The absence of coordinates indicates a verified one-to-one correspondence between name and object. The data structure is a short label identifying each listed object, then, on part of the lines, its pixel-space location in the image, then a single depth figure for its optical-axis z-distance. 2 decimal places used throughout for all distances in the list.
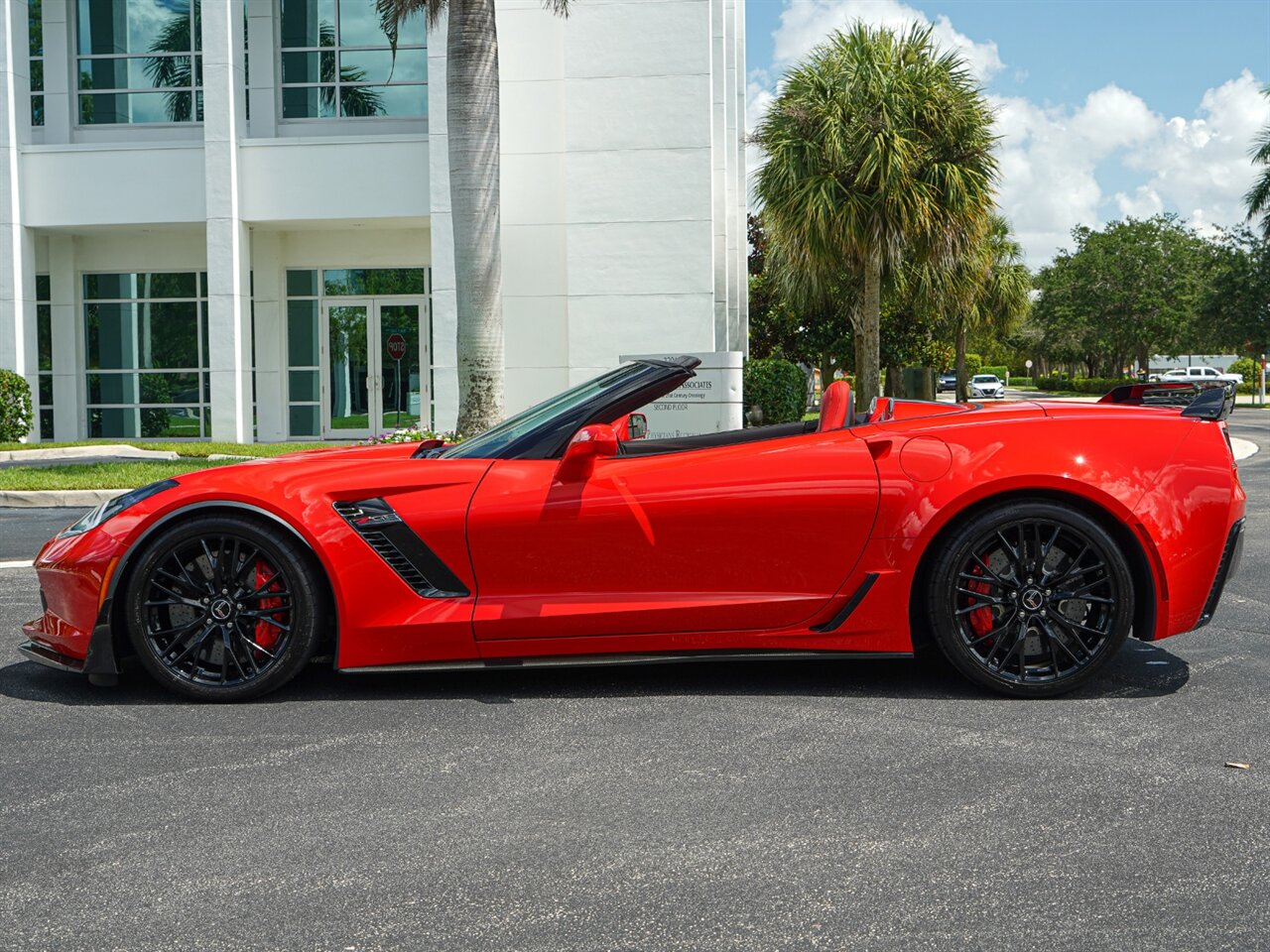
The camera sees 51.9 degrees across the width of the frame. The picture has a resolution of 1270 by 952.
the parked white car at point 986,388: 74.00
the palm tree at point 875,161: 22.02
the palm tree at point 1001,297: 52.95
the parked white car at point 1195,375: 73.69
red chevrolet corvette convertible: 4.68
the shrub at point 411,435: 17.75
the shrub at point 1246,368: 87.01
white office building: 20.86
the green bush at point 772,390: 23.45
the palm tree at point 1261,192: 50.69
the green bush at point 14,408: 22.64
